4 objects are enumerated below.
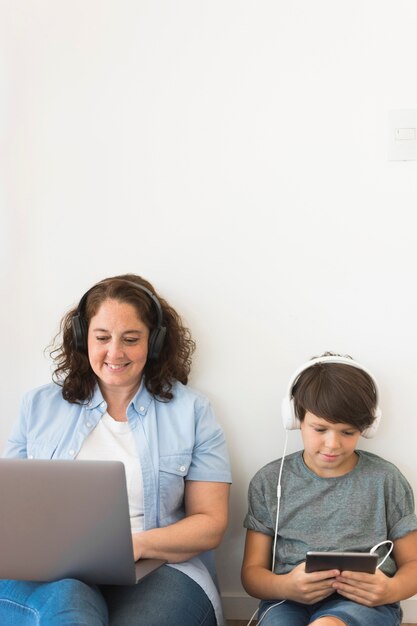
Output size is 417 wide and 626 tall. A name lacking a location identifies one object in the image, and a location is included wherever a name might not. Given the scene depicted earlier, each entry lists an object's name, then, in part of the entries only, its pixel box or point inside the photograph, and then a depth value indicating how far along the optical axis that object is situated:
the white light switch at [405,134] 1.86
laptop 1.38
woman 1.72
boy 1.66
